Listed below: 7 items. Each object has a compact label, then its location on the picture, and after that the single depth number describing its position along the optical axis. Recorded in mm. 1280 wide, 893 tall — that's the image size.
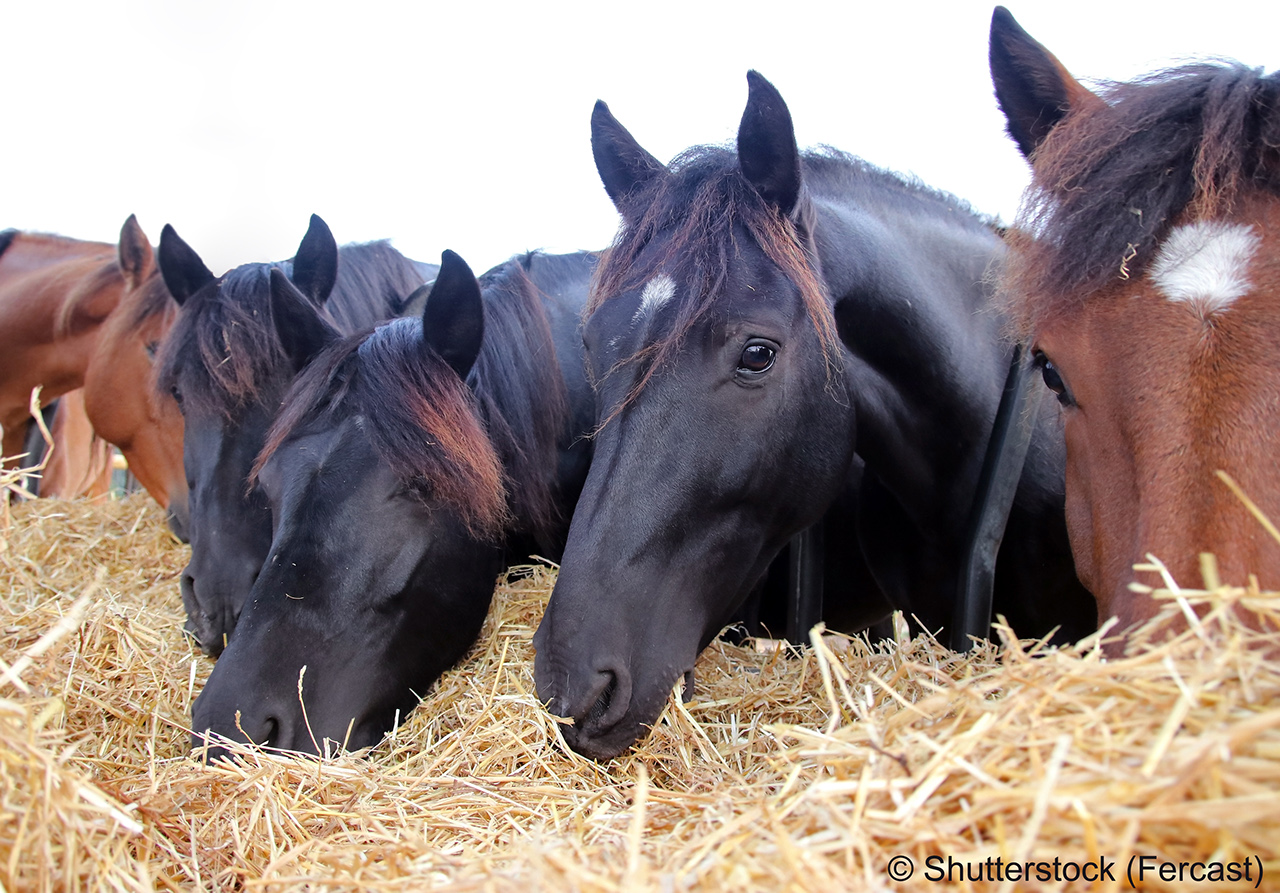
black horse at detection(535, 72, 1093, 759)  1713
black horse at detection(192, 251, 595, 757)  1926
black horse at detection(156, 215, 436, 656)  2637
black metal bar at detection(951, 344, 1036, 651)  2211
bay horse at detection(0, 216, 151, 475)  4816
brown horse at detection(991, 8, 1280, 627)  1196
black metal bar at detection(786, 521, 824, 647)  2838
